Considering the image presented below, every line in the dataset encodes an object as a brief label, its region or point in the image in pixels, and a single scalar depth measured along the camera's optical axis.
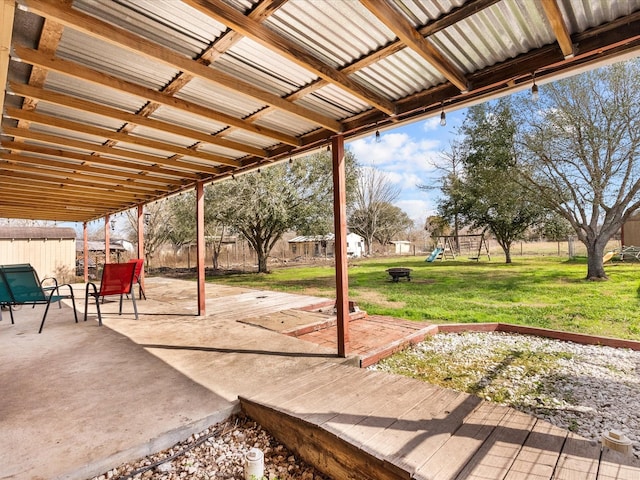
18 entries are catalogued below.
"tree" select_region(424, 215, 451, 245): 21.97
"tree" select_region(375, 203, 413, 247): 31.70
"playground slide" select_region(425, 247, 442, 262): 18.62
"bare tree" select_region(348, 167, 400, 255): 30.22
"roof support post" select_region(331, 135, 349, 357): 3.44
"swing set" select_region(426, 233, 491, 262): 18.88
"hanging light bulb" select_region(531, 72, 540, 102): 2.25
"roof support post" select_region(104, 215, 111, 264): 9.37
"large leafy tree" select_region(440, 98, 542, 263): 11.08
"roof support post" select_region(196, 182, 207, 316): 5.39
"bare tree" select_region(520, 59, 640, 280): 9.01
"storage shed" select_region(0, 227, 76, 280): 10.21
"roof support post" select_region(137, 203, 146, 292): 7.41
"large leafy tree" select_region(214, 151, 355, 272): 12.68
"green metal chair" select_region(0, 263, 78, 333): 4.37
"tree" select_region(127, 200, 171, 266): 18.58
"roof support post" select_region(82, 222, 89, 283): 10.65
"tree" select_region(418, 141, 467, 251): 18.11
